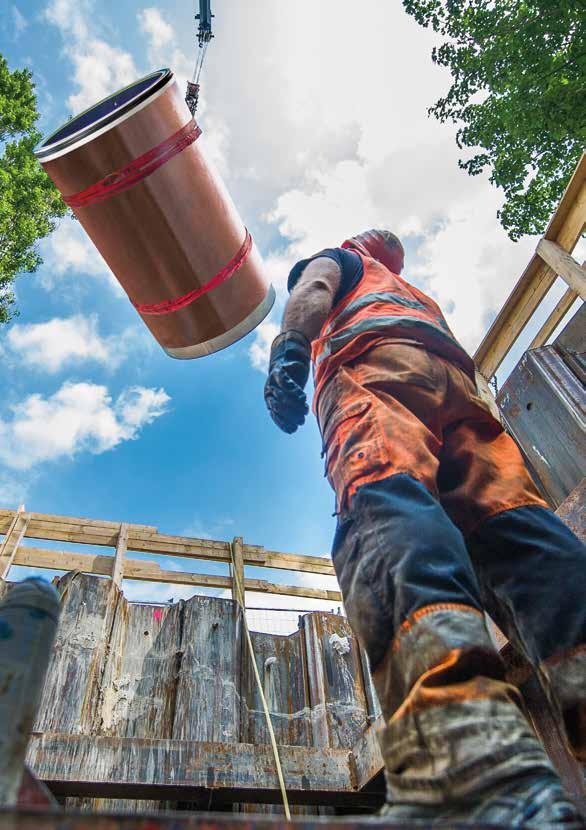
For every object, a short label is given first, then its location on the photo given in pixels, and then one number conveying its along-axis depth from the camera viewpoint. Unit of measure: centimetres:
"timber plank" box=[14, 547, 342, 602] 709
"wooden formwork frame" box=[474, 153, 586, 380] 409
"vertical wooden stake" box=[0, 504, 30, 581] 686
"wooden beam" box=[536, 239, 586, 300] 395
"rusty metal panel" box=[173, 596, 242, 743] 390
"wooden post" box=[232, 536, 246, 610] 684
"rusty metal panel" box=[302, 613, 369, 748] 436
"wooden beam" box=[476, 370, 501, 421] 402
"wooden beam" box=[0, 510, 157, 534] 740
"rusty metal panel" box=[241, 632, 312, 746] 425
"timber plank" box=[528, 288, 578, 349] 504
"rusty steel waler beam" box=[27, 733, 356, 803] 212
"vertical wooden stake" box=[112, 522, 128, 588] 690
